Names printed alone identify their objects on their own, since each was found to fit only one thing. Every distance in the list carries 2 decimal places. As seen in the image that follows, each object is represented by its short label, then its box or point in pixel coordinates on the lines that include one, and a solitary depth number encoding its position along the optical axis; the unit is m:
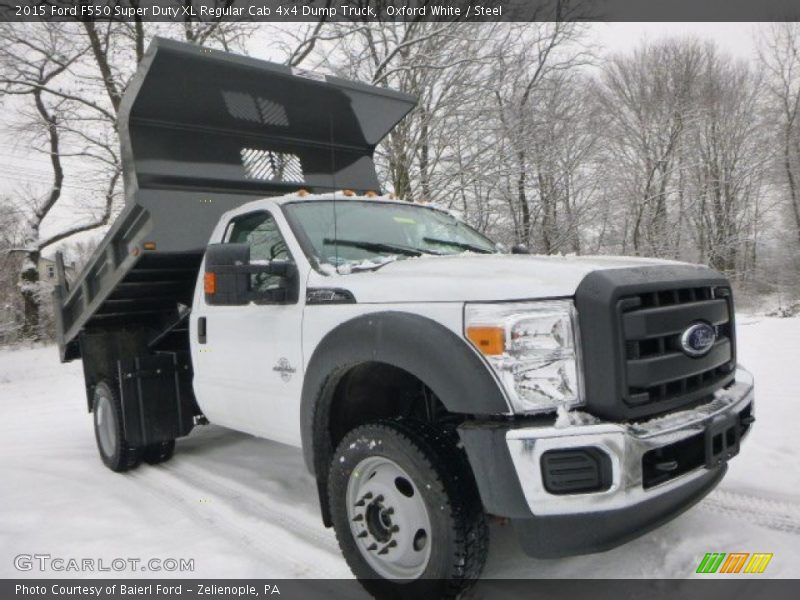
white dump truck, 2.20
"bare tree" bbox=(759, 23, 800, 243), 24.21
